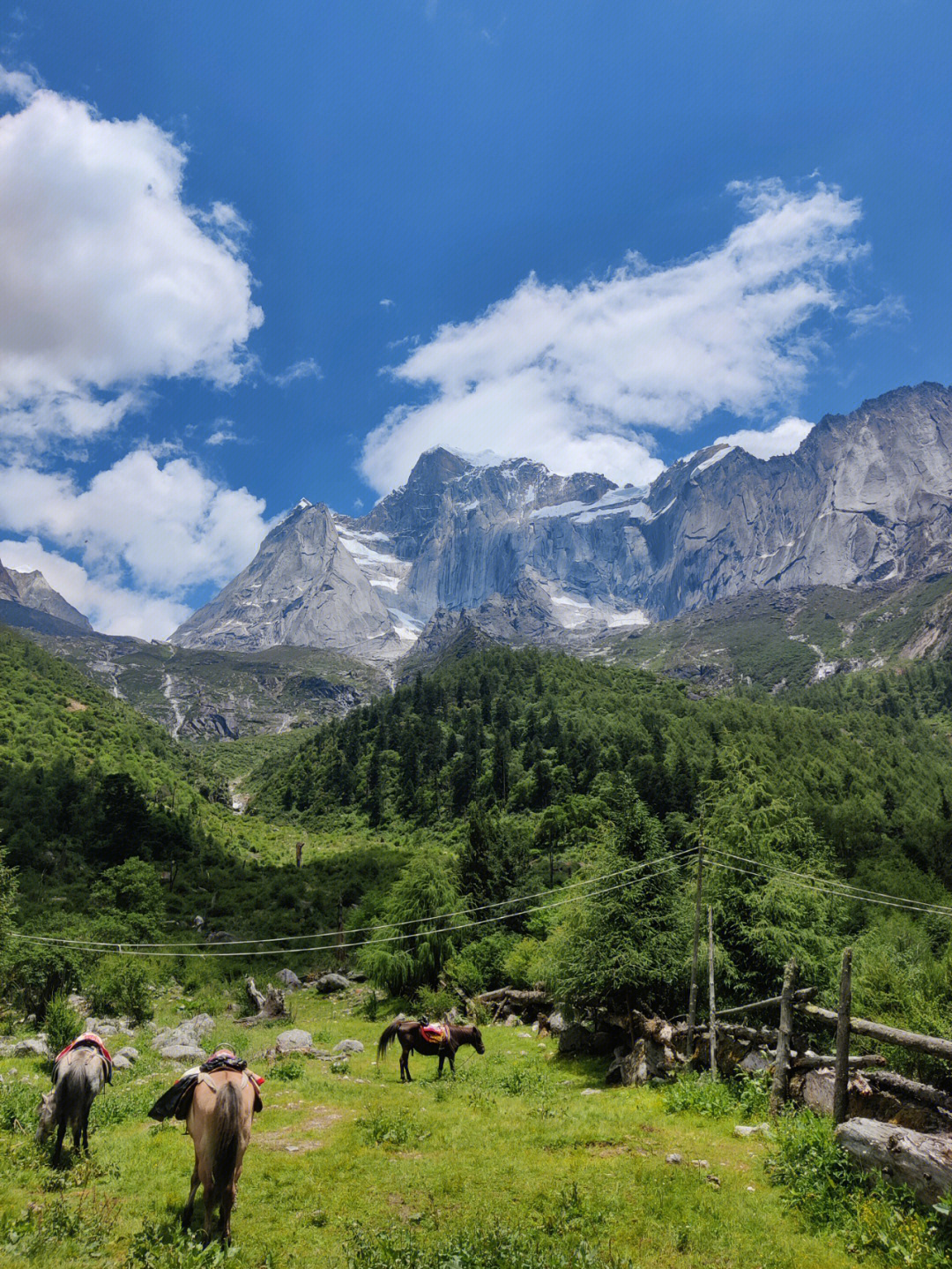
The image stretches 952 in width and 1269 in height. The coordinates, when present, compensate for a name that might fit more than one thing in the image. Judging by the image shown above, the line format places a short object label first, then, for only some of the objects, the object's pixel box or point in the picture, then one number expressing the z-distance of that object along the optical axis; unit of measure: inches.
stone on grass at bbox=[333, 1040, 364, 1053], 1014.4
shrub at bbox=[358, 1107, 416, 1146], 544.7
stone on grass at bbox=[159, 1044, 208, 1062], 863.7
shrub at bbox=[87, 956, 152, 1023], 1167.6
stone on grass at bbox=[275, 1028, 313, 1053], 939.8
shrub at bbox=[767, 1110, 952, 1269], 361.4
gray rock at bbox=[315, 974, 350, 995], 1694.1
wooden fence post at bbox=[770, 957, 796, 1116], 610.9
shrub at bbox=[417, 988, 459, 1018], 1278.3
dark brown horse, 817.5
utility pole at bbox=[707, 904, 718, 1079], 741.0
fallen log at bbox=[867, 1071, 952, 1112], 480.8
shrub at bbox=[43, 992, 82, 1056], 826.2
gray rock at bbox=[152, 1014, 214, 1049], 971.9
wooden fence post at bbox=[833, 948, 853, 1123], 502.0
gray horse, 461.4
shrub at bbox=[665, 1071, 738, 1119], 637.9
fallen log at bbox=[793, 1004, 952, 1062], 464.4
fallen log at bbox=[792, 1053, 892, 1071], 548.1
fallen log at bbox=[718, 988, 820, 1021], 643.5
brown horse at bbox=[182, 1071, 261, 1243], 367.9
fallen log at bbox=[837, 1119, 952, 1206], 381.4
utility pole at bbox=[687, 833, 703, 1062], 820.6
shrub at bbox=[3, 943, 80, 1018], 1134.8
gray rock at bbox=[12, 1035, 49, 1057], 849.0
